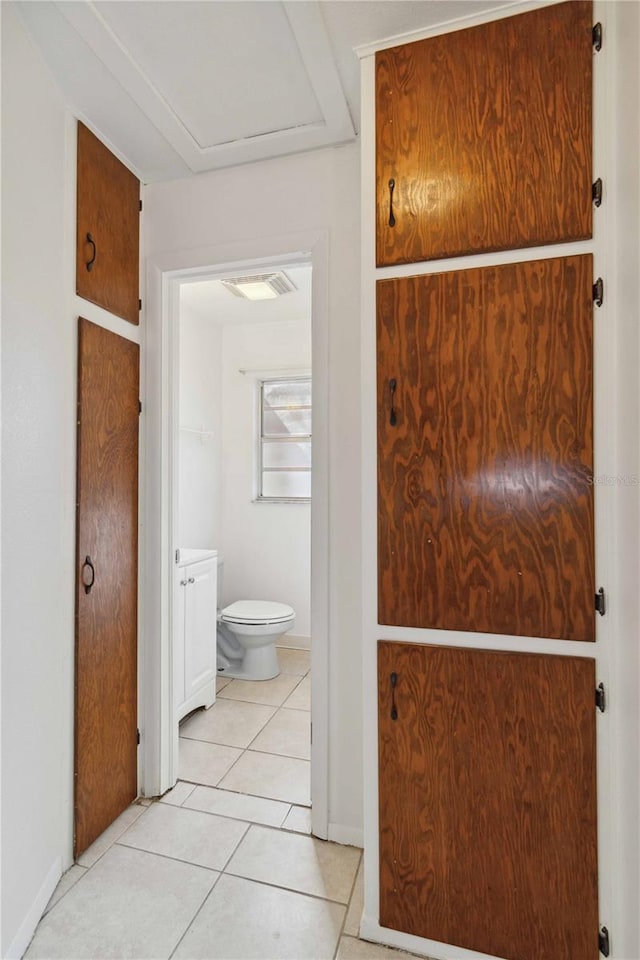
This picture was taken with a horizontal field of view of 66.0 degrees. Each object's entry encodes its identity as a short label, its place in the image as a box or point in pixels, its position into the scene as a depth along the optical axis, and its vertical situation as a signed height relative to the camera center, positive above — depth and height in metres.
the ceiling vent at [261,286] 2.92 +1.23
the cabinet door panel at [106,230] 1.74 +0.96
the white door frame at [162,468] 1.98 +0.07
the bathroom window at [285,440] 4.05 +0.37
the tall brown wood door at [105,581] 1.73 -0.37
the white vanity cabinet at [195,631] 2.58 -0.81
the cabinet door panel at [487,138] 1.28 +0.95
